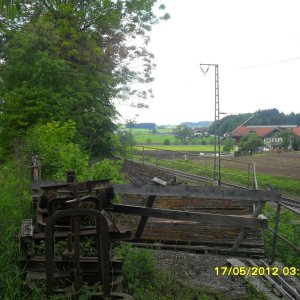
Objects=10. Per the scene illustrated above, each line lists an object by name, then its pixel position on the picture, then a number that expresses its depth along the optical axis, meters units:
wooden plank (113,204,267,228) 5.54
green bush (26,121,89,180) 8.98
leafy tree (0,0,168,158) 15.98
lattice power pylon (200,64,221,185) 21.09
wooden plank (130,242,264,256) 7.39
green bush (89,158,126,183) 8.33
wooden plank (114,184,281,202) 5.58
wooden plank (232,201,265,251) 6.14
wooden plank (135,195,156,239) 5.93
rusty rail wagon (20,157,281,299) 4.01
